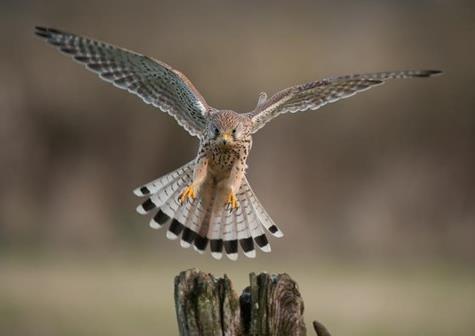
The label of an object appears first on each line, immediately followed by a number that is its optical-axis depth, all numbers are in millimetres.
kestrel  15430
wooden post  10117
